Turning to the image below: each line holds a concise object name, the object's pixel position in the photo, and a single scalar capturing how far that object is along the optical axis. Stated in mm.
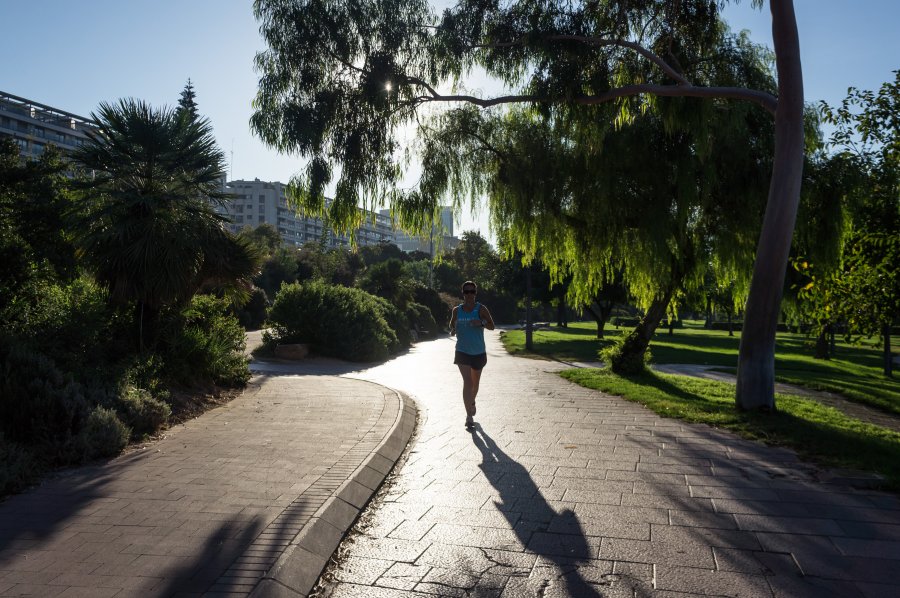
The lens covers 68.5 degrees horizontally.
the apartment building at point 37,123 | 99812
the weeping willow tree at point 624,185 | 12625
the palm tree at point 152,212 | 9883
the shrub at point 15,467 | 5184
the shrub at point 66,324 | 8367
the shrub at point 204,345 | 10430
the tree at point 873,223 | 9812
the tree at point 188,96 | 63031
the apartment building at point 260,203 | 155375
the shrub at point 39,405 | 6367
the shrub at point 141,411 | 7406
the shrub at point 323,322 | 20297
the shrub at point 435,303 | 46031
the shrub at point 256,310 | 38094
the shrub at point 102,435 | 6363
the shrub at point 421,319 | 38438
